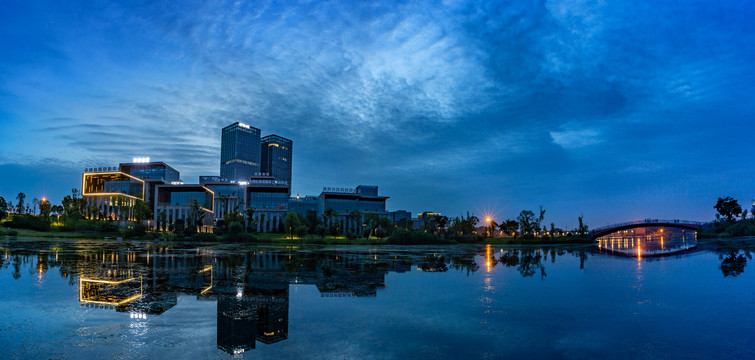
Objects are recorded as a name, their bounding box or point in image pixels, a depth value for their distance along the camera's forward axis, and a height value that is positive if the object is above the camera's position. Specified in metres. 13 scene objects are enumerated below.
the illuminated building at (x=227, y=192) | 185.25 +10.21
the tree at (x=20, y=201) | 139.95 +4.45
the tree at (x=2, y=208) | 111.49 +1.77
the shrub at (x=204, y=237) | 89.44 -5.56
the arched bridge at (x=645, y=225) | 119.00 -4.01
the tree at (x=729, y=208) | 127.56 +1.26
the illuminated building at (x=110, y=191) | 169.00 +10.41
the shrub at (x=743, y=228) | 100.44 -4.38
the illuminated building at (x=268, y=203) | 179.12 +4.70
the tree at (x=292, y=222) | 106.19 -2.50
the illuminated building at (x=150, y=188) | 188.12 +12.12
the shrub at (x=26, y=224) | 101.44 -2.64
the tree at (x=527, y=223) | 111.06 -2.98
